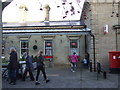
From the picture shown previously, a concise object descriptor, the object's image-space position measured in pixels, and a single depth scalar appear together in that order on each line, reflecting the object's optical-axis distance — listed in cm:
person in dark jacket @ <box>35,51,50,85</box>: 920
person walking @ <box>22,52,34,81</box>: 1020
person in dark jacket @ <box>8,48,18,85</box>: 915
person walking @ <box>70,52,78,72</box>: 1407
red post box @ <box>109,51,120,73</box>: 1250
